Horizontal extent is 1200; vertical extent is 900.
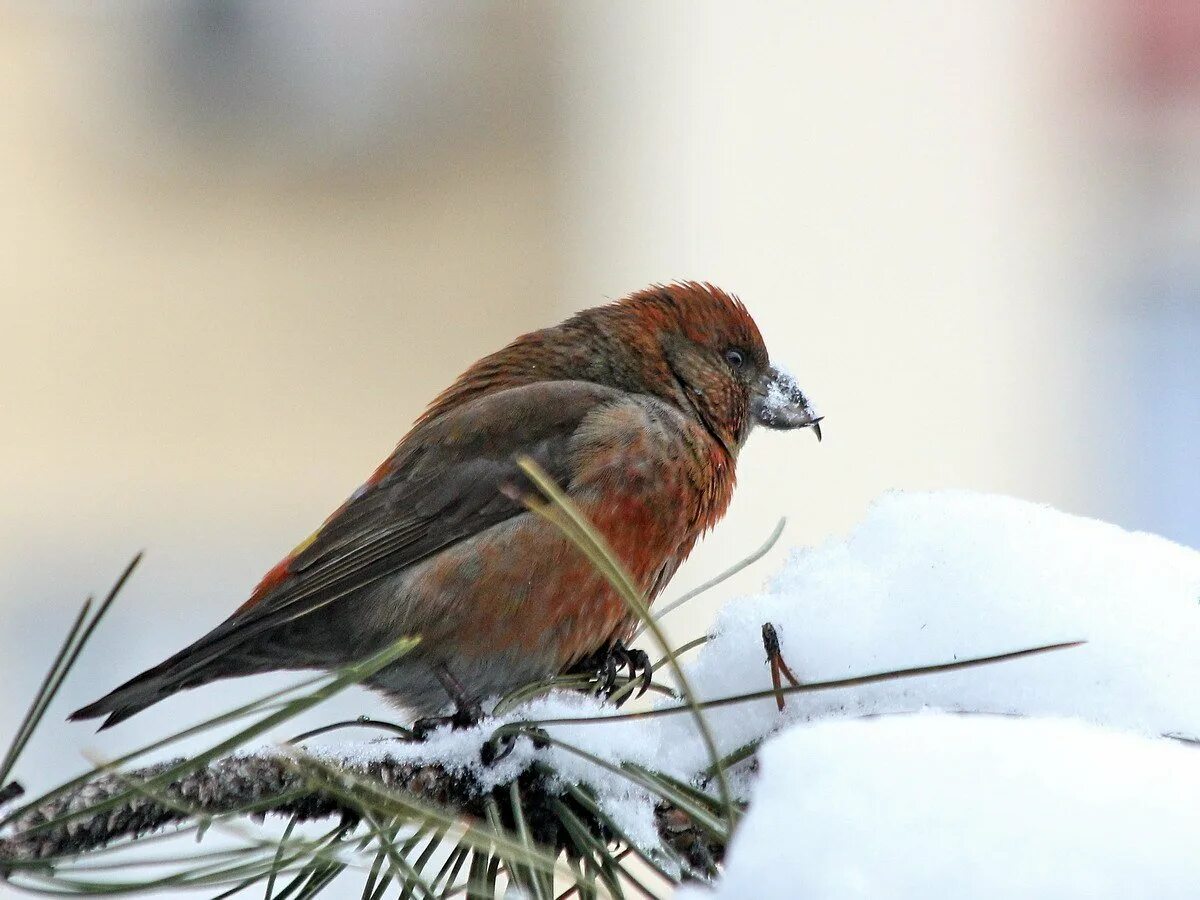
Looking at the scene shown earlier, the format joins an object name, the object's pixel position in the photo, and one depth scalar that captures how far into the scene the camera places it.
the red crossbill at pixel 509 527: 3.32
